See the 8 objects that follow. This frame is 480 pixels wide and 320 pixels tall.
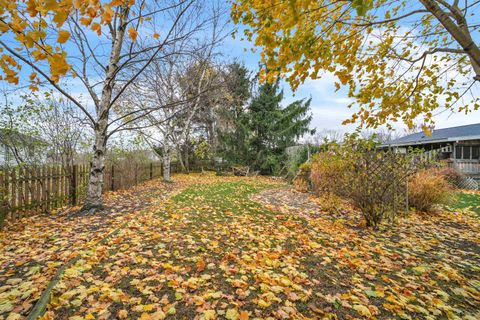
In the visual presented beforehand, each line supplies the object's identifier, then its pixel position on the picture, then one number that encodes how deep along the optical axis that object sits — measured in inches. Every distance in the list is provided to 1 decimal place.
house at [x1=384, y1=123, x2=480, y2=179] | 569.3
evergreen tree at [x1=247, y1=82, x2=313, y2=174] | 741.3
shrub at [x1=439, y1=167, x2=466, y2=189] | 481.4
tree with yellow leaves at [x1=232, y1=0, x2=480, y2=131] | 110.0
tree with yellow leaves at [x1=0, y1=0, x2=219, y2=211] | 163.0
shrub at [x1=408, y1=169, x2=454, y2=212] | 252.5
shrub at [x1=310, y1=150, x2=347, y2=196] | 234.4
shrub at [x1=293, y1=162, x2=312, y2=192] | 416.2
